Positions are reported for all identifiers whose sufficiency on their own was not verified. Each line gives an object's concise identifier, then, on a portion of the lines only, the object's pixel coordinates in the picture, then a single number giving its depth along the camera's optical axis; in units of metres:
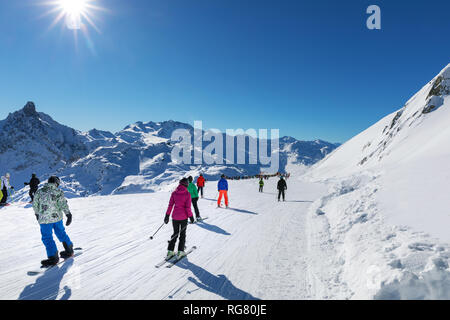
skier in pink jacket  6.48
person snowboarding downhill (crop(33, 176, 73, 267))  5.82
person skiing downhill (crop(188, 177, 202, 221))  10.91
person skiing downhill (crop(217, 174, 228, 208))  14.34
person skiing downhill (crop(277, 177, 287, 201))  17.21
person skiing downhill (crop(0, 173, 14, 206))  13.91
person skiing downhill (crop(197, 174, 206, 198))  17.55
